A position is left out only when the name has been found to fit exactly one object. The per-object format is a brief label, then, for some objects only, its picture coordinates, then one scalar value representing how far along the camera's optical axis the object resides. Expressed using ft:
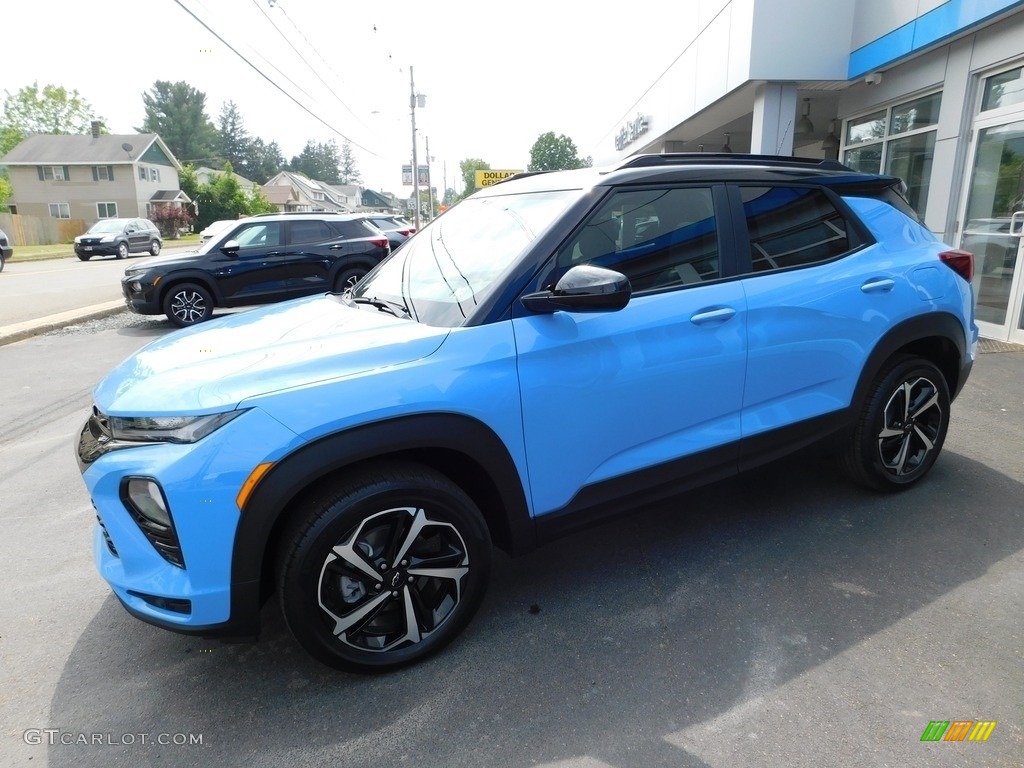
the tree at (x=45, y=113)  246.06
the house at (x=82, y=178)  163.94
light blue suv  6.95
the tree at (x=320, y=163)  428.56
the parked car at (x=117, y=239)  89.71
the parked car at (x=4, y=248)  70.13
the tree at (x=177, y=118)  282.36
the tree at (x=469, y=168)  403.54
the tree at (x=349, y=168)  491.31
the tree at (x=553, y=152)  342.23
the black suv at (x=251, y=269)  34.35
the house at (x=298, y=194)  269.03
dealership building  24.45
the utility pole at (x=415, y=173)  122.42
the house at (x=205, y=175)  249.22
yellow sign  78.55
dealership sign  63.31
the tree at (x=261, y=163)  346.13
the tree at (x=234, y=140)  338.34
